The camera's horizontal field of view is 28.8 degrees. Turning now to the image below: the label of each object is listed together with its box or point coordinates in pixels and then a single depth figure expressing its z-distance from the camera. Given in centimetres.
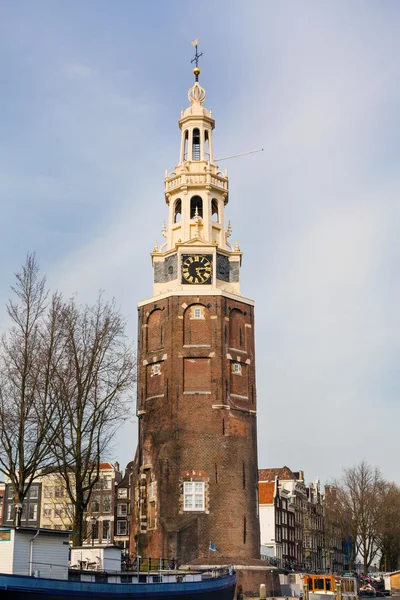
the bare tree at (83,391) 3556
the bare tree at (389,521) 7712
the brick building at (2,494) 7781
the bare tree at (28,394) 3191
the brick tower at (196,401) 4581
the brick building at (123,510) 7338
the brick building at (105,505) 7312
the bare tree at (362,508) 7444
